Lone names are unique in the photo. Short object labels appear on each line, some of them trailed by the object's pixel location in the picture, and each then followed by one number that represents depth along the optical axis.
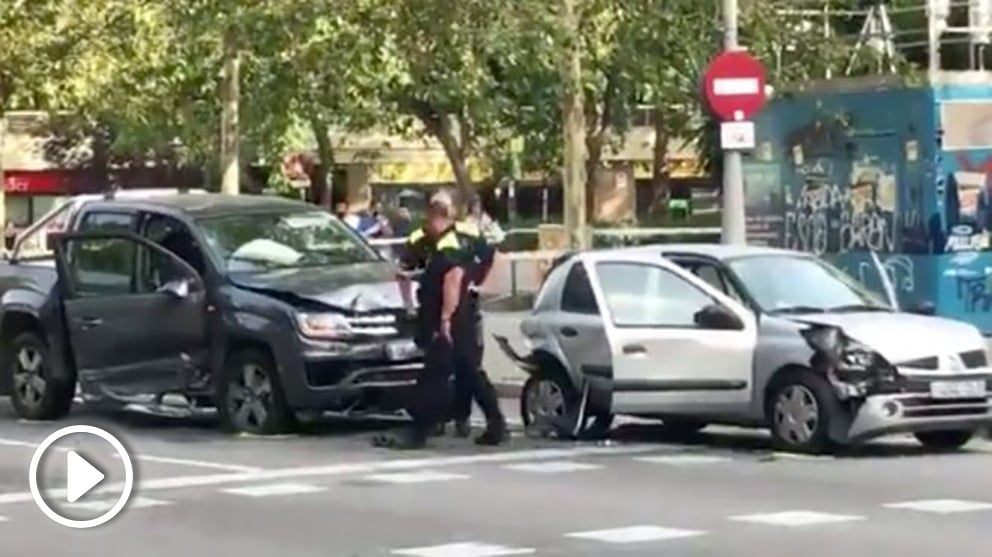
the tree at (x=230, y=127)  31.48
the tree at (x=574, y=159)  26.56
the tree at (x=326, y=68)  26.16
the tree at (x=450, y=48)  25.59
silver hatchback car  16.88
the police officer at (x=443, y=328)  17.83
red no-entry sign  22.72
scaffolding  27.44
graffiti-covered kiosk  24.56
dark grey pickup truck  18.89
